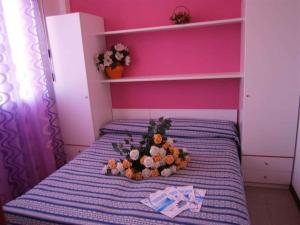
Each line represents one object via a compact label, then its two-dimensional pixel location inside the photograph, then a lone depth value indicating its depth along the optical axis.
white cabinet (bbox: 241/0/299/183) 1.97
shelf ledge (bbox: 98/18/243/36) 2.22
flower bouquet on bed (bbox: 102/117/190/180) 1.74
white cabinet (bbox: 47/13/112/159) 2.43
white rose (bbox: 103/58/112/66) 2.59
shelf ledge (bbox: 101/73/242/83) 2.32
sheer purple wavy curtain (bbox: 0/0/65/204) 2.12
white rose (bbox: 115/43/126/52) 2.62
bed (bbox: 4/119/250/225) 1.31
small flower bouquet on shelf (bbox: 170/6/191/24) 2.34
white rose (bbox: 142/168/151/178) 1.74
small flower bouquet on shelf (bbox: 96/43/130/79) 2.60
